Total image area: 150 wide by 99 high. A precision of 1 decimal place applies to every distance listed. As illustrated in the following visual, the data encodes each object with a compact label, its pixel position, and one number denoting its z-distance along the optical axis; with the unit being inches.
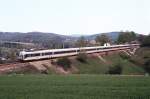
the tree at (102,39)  6045.8
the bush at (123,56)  4324.6
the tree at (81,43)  4812.5
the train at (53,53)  2276.1
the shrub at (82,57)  3100.1
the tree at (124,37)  7101.4
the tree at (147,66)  3288.6
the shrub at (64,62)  2603.3
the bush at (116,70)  2474.9
